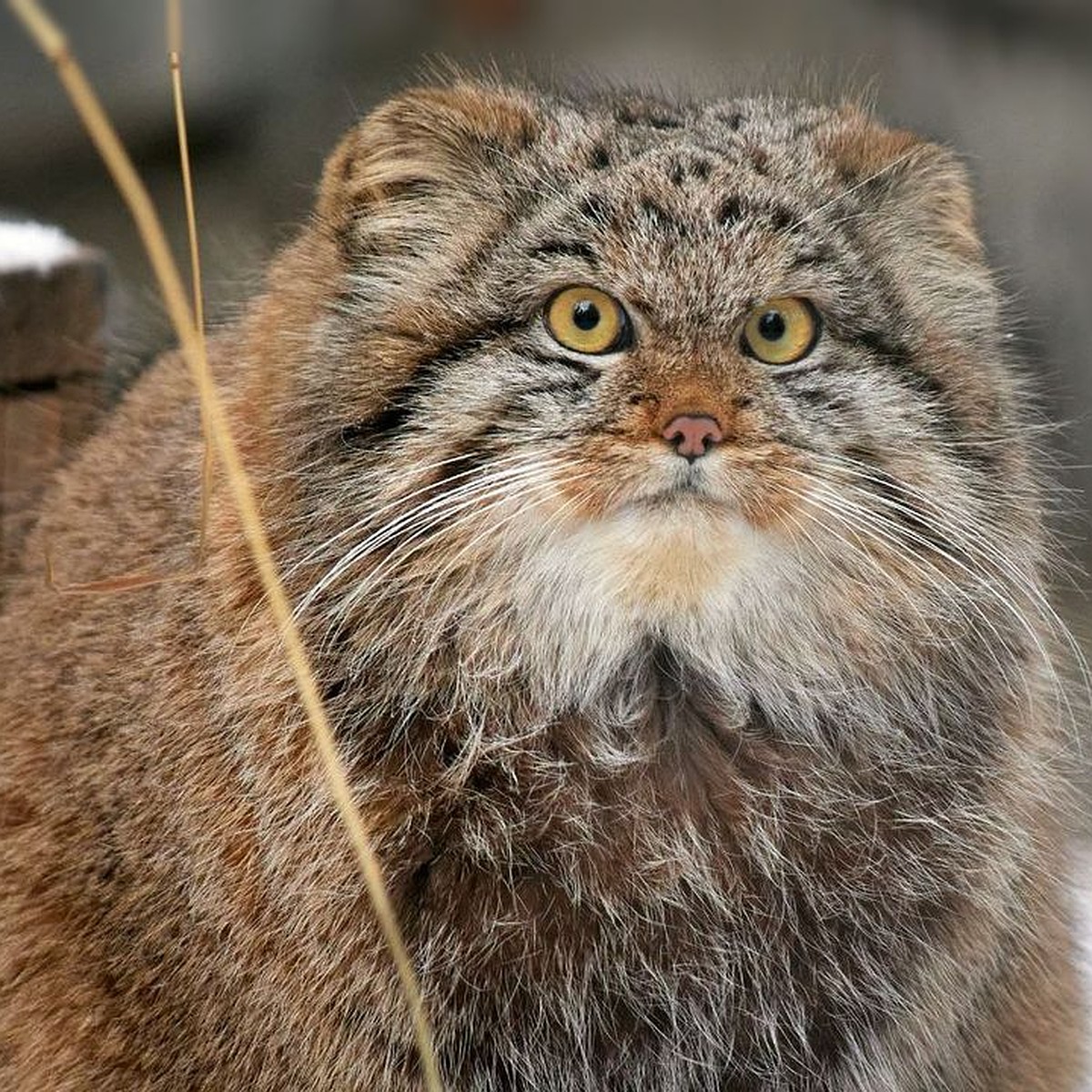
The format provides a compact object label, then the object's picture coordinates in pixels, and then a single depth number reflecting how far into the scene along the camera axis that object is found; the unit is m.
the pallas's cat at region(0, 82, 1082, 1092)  3.15
